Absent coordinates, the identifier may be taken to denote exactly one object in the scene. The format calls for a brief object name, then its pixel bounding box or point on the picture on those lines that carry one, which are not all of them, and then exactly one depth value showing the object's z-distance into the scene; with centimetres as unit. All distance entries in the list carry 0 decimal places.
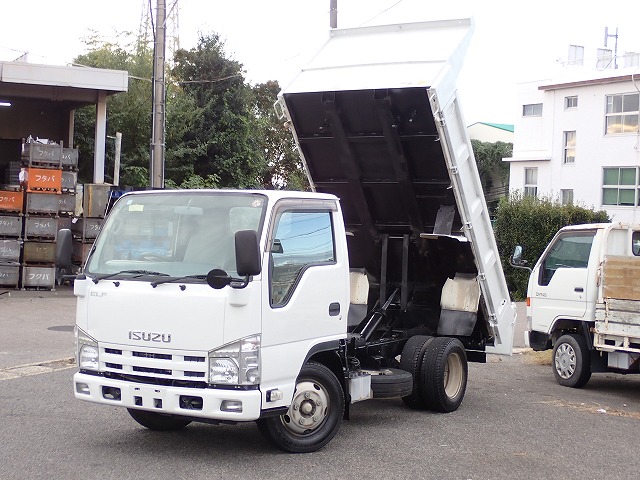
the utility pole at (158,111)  1808
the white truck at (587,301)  1062
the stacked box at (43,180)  1992
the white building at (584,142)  3538
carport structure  2186
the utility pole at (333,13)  2308
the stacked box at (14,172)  2486
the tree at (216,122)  3228
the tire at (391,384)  855
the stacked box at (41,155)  1983
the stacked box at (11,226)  1988
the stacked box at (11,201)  1989
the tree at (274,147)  3981
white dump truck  683
